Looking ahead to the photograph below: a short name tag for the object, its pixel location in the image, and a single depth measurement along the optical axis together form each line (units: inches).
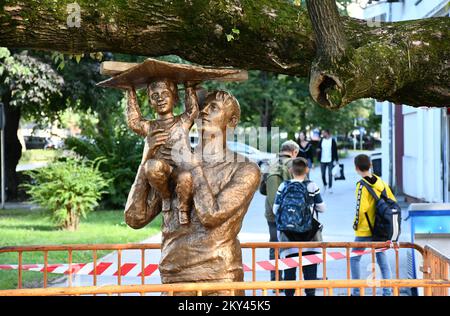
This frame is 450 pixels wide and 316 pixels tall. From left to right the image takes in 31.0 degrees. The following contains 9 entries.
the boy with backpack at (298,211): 315.9
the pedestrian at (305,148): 864.0
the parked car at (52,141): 1672.0
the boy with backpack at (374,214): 319.0
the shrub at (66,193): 609.3
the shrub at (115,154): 788.0
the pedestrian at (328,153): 899.2
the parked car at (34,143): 2103.6
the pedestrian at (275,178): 374.3
